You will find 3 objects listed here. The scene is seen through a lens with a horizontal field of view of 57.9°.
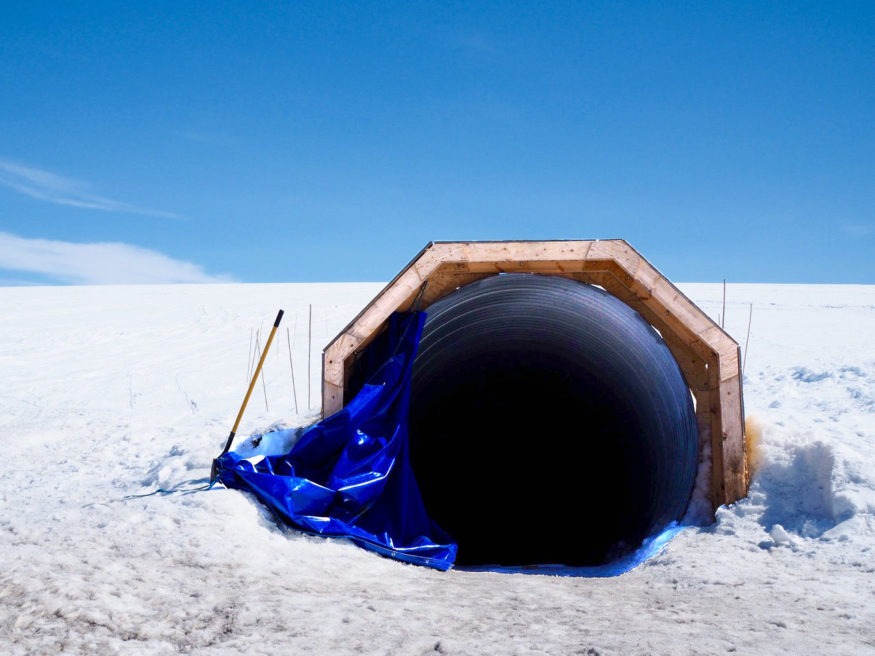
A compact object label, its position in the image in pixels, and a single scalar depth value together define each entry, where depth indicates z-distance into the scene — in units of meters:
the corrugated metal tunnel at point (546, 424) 8.29
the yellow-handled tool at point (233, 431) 6.64
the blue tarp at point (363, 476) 6.35
